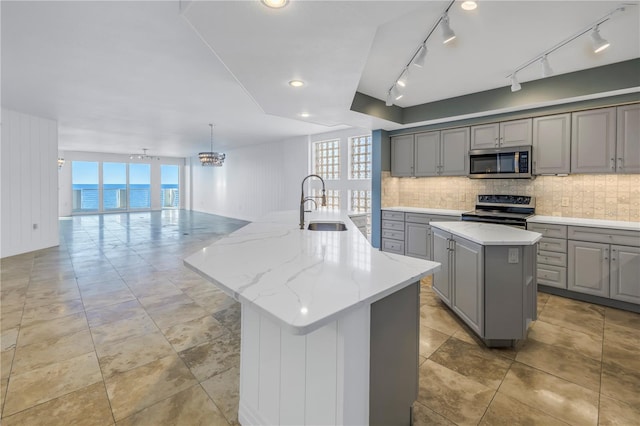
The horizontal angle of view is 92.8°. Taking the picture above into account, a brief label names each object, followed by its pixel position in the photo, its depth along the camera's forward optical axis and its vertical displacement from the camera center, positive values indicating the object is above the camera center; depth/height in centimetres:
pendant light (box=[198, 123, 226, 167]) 783 +125
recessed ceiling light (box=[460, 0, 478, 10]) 222 +149
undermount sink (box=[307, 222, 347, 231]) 321 -20
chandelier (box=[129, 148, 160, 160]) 1140 +209
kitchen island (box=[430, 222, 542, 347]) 243 -63
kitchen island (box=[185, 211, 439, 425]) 114 -55
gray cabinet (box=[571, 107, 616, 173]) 354 +79
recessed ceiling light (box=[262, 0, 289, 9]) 173 +117
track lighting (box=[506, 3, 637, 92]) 235 +152
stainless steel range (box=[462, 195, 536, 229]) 407 -4
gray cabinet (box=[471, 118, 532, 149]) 414 +105
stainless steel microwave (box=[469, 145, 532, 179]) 408 +63
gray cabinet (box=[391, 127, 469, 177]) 481 +91
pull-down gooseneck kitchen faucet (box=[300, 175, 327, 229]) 283 -7
